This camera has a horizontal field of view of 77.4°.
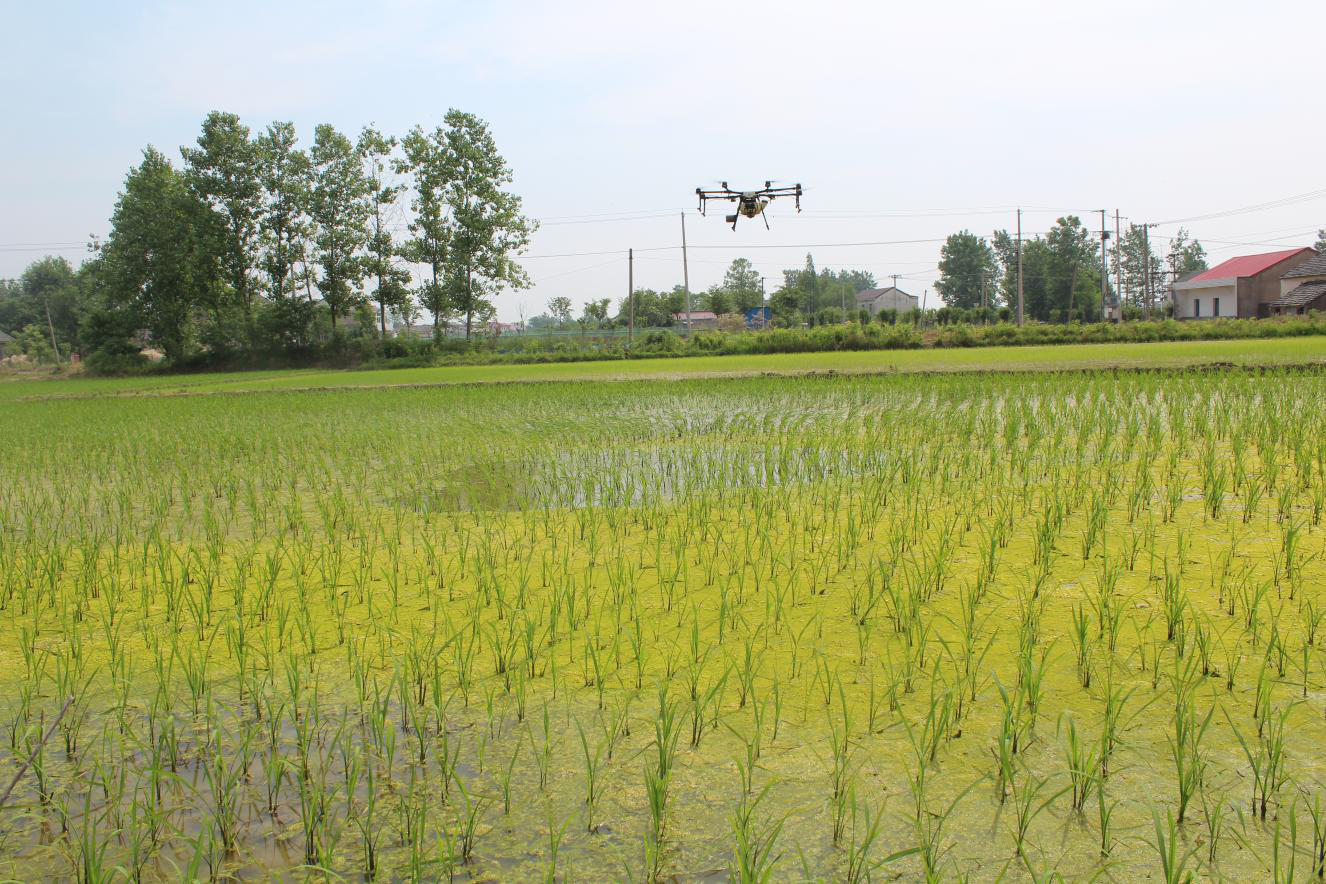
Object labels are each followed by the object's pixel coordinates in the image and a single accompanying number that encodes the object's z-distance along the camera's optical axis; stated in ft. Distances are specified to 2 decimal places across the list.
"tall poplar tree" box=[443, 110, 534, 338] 124.26
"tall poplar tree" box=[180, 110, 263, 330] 120.57
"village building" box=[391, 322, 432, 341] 130.20
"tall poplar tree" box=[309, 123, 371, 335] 122.11
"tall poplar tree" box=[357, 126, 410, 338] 124.47
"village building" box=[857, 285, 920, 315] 301.69
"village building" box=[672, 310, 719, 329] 217.07
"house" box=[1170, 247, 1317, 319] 158.40
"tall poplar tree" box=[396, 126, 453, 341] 124.16
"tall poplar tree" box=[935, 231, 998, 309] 259.60
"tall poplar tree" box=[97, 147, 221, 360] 120.98
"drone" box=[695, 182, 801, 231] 67.04
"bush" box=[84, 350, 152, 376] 120.37
